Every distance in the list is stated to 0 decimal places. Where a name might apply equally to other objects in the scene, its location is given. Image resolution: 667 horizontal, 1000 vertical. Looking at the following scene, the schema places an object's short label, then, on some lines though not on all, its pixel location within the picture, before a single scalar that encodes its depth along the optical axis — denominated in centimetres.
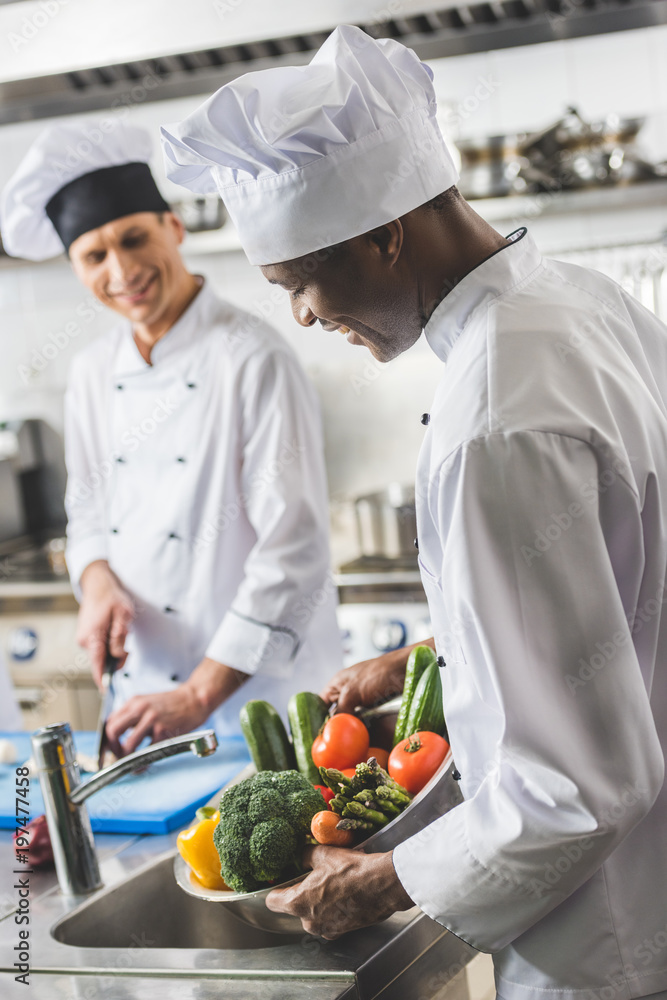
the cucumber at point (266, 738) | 128
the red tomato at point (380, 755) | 124
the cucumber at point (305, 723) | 127
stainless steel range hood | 169
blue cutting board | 144
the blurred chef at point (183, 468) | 190
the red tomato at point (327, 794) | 115
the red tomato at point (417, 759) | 112
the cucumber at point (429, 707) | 120
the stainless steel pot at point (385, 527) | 304
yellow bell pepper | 111
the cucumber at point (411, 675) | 123
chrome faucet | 127
